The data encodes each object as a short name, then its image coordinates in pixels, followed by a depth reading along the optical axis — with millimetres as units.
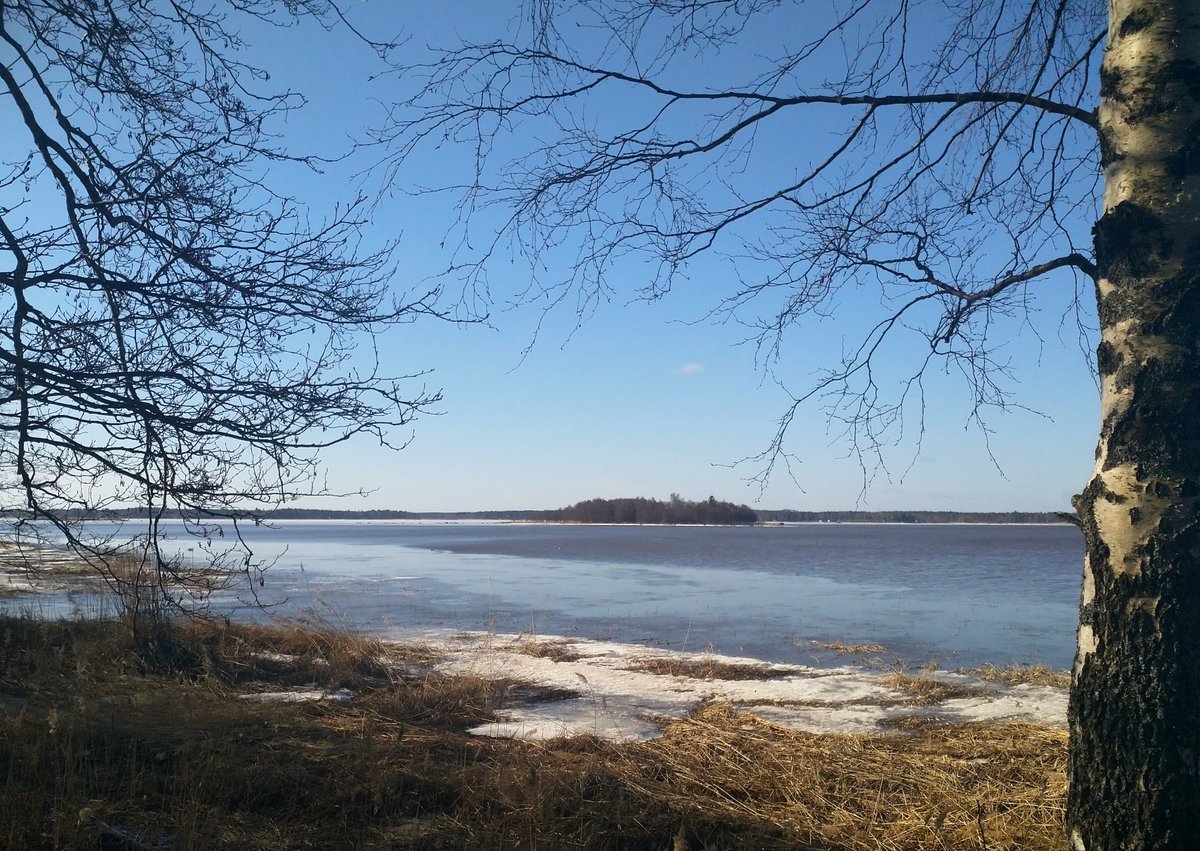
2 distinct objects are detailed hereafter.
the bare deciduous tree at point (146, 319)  4371
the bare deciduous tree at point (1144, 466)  3178
